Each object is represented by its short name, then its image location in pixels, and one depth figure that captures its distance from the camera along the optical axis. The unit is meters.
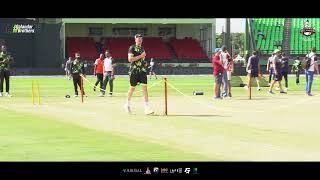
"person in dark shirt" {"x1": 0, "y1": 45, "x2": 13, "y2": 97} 26.28
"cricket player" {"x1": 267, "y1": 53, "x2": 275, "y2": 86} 34.93
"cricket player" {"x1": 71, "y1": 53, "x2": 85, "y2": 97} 26.92
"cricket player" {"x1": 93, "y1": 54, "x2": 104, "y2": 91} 29.58
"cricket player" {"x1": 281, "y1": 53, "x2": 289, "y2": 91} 32.65
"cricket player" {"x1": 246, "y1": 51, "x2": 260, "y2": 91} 29.32
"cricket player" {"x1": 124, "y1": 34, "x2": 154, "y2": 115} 16.98
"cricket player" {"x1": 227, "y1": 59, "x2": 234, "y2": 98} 25.63
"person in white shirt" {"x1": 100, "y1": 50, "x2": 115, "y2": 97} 28.22
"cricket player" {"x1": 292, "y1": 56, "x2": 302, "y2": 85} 40.95
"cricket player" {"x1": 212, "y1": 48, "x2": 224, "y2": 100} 24.09
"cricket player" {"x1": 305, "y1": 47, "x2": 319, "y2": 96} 26.38
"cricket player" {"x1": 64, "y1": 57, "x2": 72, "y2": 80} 51.08
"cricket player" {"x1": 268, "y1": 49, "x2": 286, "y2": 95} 28.75
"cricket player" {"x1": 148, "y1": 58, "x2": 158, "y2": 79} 57.52
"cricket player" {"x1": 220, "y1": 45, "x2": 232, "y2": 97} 24.98
